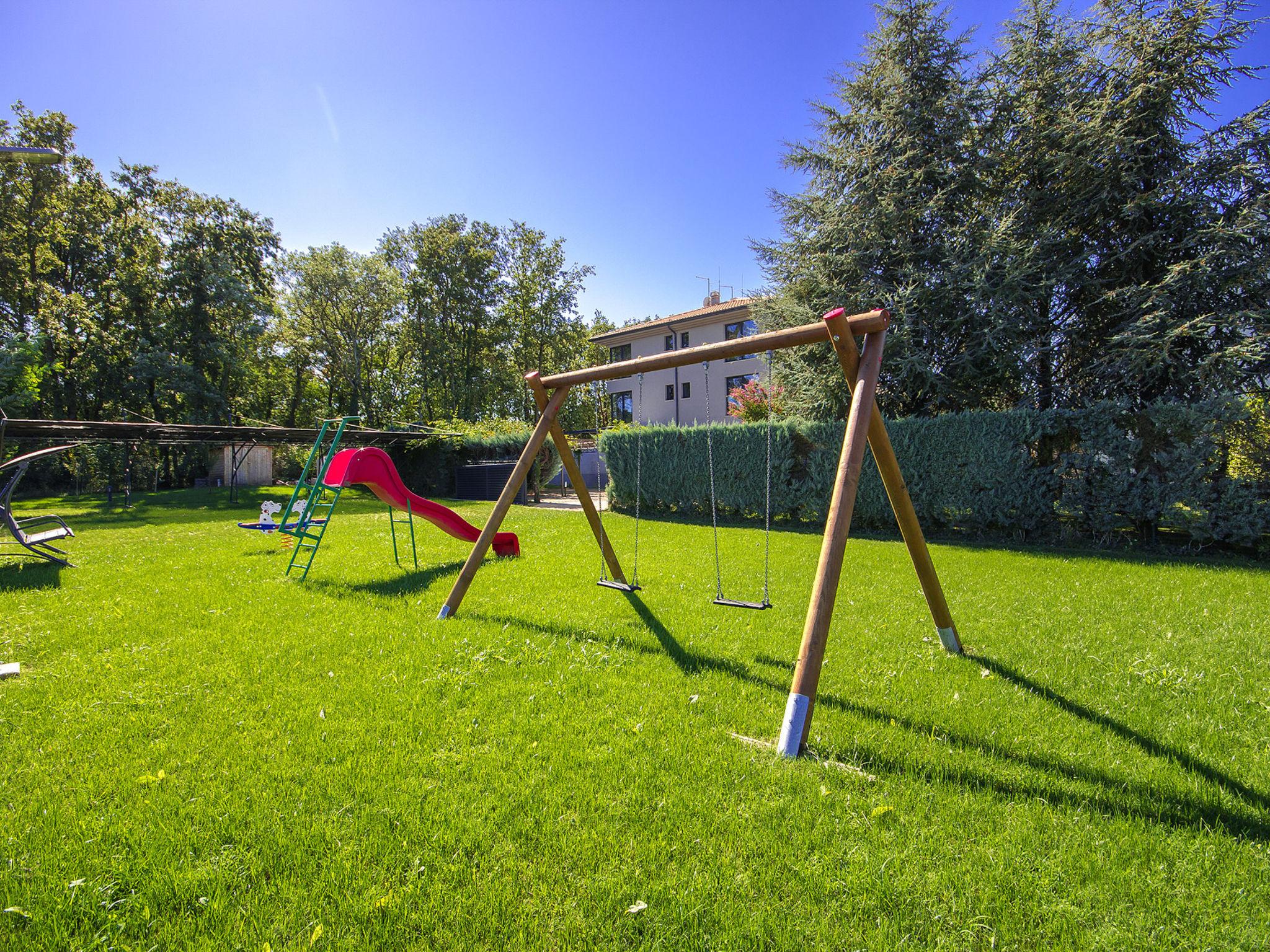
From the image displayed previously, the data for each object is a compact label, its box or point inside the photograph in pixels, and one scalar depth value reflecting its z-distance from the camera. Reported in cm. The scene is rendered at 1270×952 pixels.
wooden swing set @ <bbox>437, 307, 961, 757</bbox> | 295
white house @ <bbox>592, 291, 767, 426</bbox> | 2747
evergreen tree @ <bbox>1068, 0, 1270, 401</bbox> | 938
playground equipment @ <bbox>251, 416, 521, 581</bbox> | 666
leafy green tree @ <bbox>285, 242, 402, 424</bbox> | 2931
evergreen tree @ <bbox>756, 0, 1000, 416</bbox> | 1142
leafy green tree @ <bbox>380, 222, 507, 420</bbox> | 3272
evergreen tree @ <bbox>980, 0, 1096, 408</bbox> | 1065
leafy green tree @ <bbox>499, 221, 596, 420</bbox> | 3659
